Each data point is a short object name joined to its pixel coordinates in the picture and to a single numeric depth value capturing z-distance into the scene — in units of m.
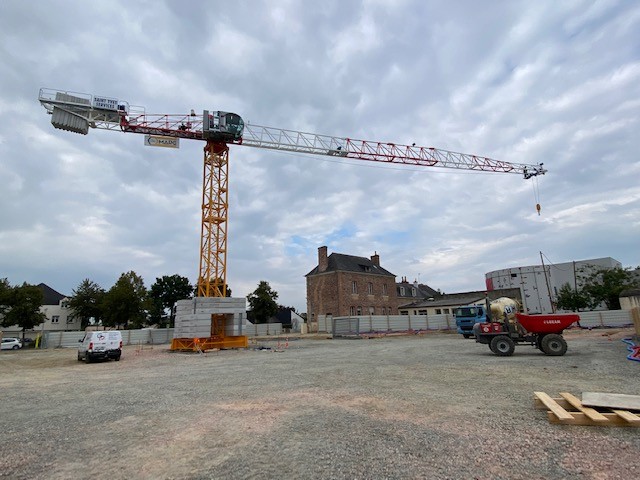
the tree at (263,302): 56.00
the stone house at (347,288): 48.91
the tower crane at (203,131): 31.66
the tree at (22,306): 43.02
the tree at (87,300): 52.84
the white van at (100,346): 19.86
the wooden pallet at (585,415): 5.86
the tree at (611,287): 44.16
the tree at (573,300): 46.81
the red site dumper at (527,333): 15.92
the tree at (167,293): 64.31
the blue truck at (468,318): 30.16
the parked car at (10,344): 35.49
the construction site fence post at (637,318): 18.12
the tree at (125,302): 45.97
